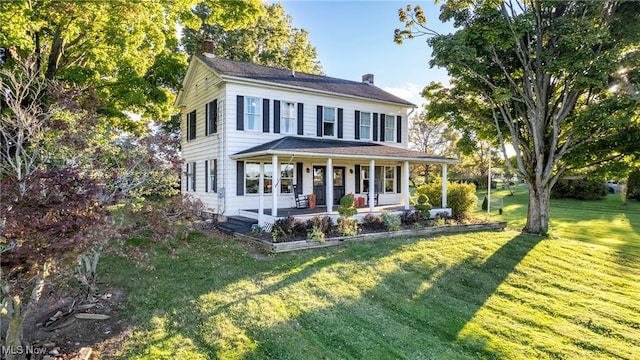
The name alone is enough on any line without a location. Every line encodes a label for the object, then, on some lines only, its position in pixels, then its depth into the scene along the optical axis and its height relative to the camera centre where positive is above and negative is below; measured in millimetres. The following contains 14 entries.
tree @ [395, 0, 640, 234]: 10531 +3937
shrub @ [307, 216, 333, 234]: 10266 -1357
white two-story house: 12883 +2038
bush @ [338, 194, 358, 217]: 11023 -907
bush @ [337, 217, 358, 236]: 10398 -1472
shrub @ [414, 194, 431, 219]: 13234 -1169
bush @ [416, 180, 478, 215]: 14859 -751
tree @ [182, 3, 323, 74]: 23859 +10675
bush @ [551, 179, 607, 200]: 27703 -643
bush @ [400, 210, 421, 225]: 12541 -1418
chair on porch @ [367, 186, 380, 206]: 16188 -779
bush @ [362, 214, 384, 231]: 11641 -1480
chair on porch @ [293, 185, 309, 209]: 13979 -779
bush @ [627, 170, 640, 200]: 26181 -340
